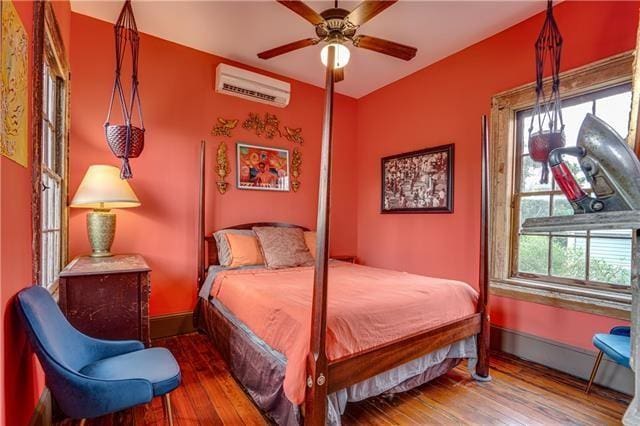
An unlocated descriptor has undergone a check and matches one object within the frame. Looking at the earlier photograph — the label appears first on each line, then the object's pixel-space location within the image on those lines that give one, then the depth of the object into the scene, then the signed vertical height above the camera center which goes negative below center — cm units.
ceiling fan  186 +118
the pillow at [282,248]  311 -36
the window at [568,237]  229 -16
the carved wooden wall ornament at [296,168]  391 +53
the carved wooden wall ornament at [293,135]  388 +94
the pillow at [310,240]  350 -32
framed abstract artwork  338 +36
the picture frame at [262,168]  355 +50
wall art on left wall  111 +46
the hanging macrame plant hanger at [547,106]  209 +85
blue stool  181 -76
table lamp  235 +8
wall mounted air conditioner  328 +134
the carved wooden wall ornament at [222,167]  340 +46
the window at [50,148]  151 +39
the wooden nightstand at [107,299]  188 -55
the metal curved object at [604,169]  72 +11
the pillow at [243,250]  306 -38
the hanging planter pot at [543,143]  207 +47
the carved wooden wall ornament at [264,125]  362 +99
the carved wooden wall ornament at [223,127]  340 +89
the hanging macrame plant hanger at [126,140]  224 +49
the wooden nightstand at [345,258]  417 -59
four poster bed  153 -70
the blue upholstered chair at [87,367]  126 -74
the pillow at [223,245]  309 -34
